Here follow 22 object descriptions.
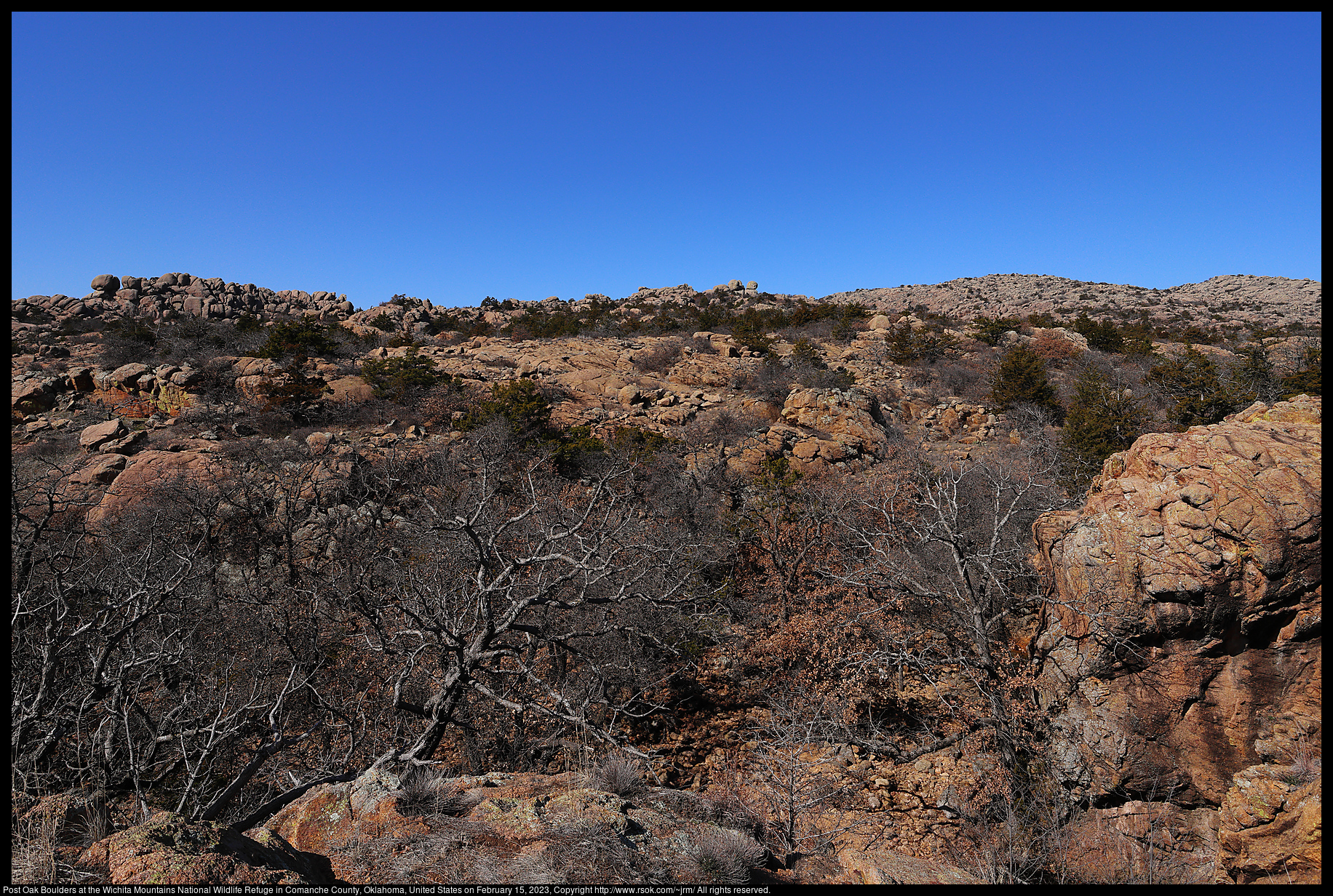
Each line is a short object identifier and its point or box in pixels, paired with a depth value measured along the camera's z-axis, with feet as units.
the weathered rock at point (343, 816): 12.37
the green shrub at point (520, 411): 51.29
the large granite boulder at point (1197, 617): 17.81
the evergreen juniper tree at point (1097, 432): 43.37
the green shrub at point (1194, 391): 46.14
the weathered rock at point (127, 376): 63.87
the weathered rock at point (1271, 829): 14.43
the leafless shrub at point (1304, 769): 15.75
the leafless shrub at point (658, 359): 82.58
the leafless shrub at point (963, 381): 71.82
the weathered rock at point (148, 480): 38.81
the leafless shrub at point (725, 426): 55.42
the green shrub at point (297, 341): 71.26
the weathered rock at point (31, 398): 59.98
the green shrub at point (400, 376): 62.08
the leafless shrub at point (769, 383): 66.54
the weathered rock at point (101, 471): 43.65
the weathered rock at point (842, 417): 54.08
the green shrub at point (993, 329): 92.17
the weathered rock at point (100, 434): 49.88
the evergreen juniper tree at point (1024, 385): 63.00
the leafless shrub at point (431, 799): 13.15
